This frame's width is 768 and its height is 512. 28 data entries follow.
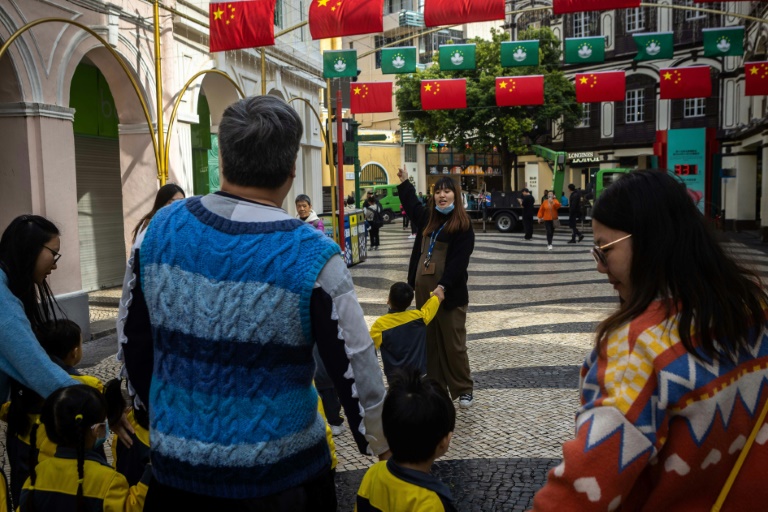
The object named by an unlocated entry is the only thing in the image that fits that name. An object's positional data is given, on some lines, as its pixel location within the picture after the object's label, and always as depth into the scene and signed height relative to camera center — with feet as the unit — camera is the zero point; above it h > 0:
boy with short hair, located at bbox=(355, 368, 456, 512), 7.47 -2.73
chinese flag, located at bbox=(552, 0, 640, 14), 30.63 +7.49
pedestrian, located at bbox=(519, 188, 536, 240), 77.51 -3.11
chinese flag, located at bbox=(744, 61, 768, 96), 45.16 +6.25
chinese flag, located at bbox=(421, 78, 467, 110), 53.98 +6.71
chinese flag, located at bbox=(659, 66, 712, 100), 52.95 +7.11
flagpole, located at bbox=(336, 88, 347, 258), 46.15 +0.50
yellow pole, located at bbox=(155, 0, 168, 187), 29.89 +4.14
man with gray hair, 5.74 -1.12
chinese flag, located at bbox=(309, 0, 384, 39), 32.94 +7.60
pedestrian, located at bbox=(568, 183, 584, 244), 71.31 -2.38
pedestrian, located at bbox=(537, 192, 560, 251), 66.69 -2.48
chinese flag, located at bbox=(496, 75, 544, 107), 53.21 +6.79
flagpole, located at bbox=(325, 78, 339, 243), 45.70 +0.80
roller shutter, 41.70 -1.10
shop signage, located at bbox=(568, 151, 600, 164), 127.75 +4.68
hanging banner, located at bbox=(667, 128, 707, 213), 70.90 +2.78
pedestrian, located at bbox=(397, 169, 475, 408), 17.28 -1.99
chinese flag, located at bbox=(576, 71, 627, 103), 53.67 +7.03
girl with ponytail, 8.27 -3.12
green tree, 112.47 +11.61
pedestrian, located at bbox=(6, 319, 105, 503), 9.11 -2.57
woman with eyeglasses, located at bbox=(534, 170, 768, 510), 4.68 -1.35
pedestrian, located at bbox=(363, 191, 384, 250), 70.03 -3.05
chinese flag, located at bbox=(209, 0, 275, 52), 33.24 +7.44
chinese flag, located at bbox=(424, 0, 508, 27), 32.86 +7.81
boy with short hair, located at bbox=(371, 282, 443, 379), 15.47 -2.95
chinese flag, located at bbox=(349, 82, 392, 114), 52.49 +6.43
